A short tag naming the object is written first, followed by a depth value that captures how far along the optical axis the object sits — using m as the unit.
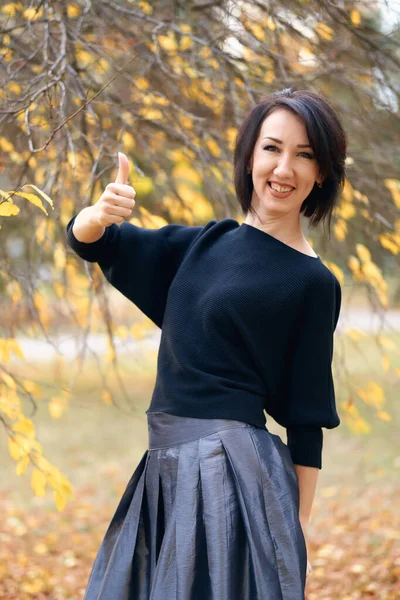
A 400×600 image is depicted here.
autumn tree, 2.54
